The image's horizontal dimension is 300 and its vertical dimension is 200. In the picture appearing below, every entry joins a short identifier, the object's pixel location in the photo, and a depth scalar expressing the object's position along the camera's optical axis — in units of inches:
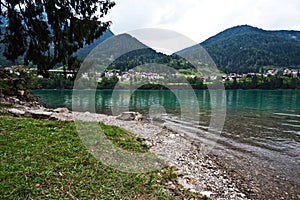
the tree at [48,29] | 406.0
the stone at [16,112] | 499.2
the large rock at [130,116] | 832.9
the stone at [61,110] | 780.8
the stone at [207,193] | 260.5
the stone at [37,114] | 510.3
